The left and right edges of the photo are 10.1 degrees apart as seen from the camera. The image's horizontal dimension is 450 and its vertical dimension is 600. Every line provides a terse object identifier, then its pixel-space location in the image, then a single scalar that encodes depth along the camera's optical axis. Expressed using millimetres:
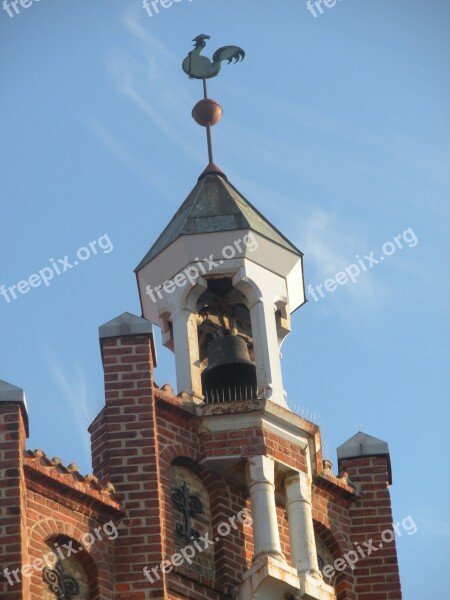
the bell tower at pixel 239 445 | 34375
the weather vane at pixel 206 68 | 40625
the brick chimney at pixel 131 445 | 33375
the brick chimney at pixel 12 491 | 31683
